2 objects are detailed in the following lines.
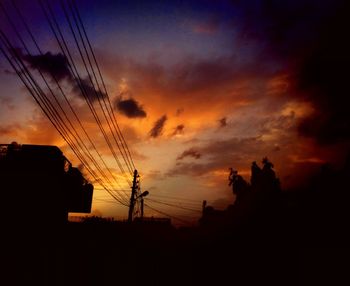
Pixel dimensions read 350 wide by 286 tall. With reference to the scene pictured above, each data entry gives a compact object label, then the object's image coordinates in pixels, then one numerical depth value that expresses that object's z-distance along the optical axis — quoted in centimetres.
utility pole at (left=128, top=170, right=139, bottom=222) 2575
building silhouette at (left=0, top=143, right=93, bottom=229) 1955
